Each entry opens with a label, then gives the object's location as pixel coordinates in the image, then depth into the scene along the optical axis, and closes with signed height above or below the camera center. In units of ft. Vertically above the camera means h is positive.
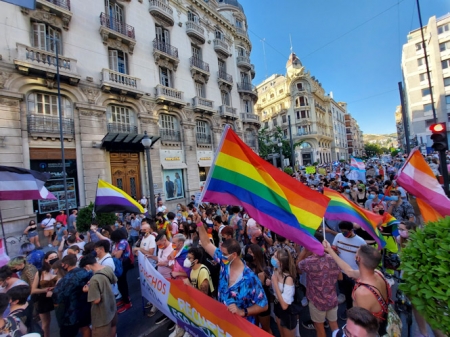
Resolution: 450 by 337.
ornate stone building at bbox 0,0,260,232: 36.81 +18.23
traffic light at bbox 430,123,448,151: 18.13 +1.53
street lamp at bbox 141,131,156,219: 30.93 -0.43
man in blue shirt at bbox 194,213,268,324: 8.74 -4.45
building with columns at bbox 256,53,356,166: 164.96 +41.42
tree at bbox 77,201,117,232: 29.27 -4.32
